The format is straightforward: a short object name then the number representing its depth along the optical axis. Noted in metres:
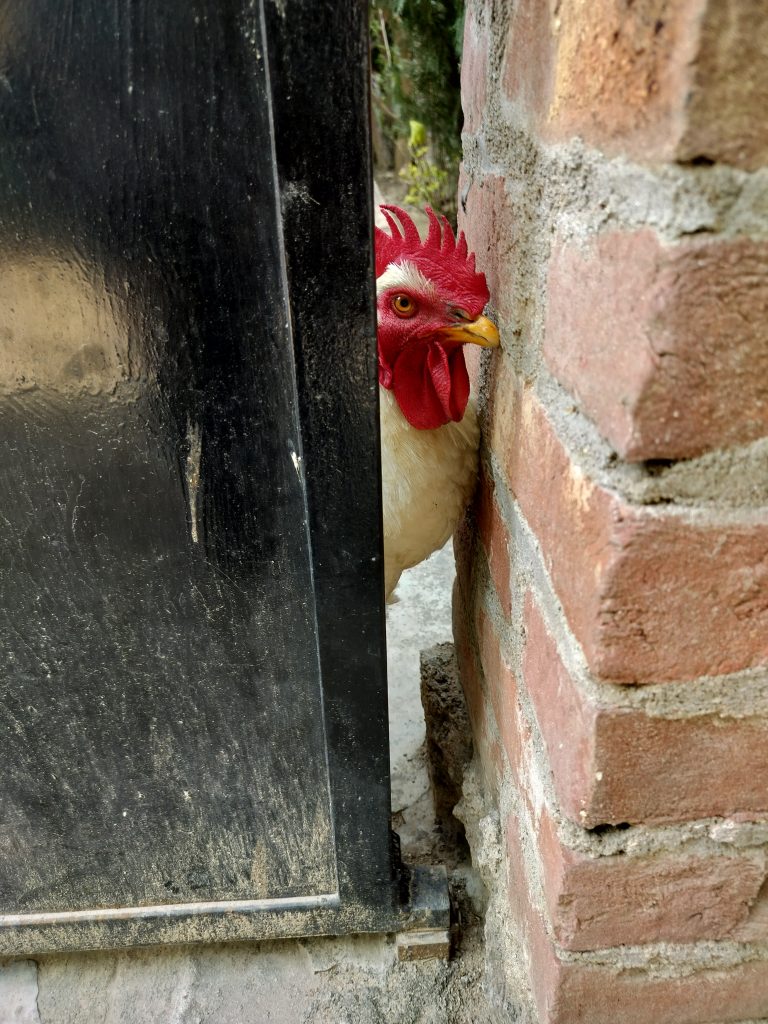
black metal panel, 0.54
